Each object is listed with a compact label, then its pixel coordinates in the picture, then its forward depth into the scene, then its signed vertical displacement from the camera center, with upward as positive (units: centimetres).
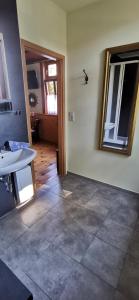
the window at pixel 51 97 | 469 +22
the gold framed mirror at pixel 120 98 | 199 +9
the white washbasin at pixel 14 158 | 151 -56
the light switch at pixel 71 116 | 268 -18
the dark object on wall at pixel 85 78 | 235 +38
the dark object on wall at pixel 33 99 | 513 +18
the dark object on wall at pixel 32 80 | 482 +73
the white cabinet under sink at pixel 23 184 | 200 -100
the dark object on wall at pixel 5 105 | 175 +0
